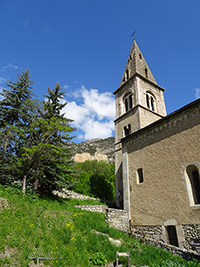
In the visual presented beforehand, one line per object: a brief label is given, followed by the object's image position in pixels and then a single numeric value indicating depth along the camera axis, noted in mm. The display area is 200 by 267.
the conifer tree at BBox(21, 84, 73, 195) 12742
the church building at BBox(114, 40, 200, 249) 9297
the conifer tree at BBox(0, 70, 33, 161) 13336
